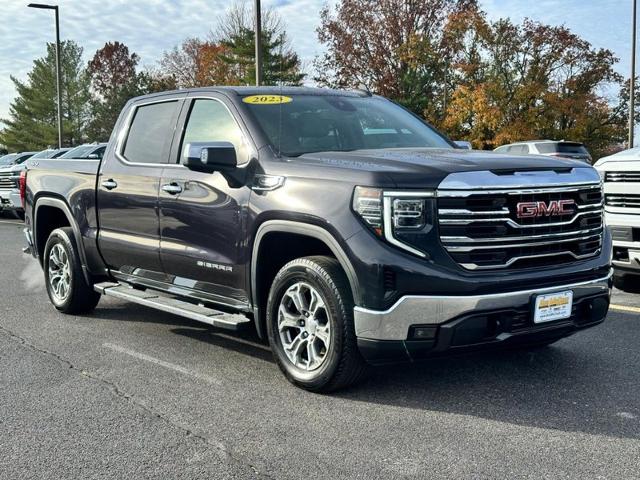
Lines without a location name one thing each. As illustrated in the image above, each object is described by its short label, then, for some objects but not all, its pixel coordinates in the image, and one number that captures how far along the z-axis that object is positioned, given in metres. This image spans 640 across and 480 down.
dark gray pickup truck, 3.81
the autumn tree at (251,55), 39.34
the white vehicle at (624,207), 6.71
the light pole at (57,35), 29.72
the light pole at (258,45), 16.67
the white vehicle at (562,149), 18.53
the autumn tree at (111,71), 69.88
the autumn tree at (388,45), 37.44
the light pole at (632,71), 25.98
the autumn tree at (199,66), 45.25
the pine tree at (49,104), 65.44
